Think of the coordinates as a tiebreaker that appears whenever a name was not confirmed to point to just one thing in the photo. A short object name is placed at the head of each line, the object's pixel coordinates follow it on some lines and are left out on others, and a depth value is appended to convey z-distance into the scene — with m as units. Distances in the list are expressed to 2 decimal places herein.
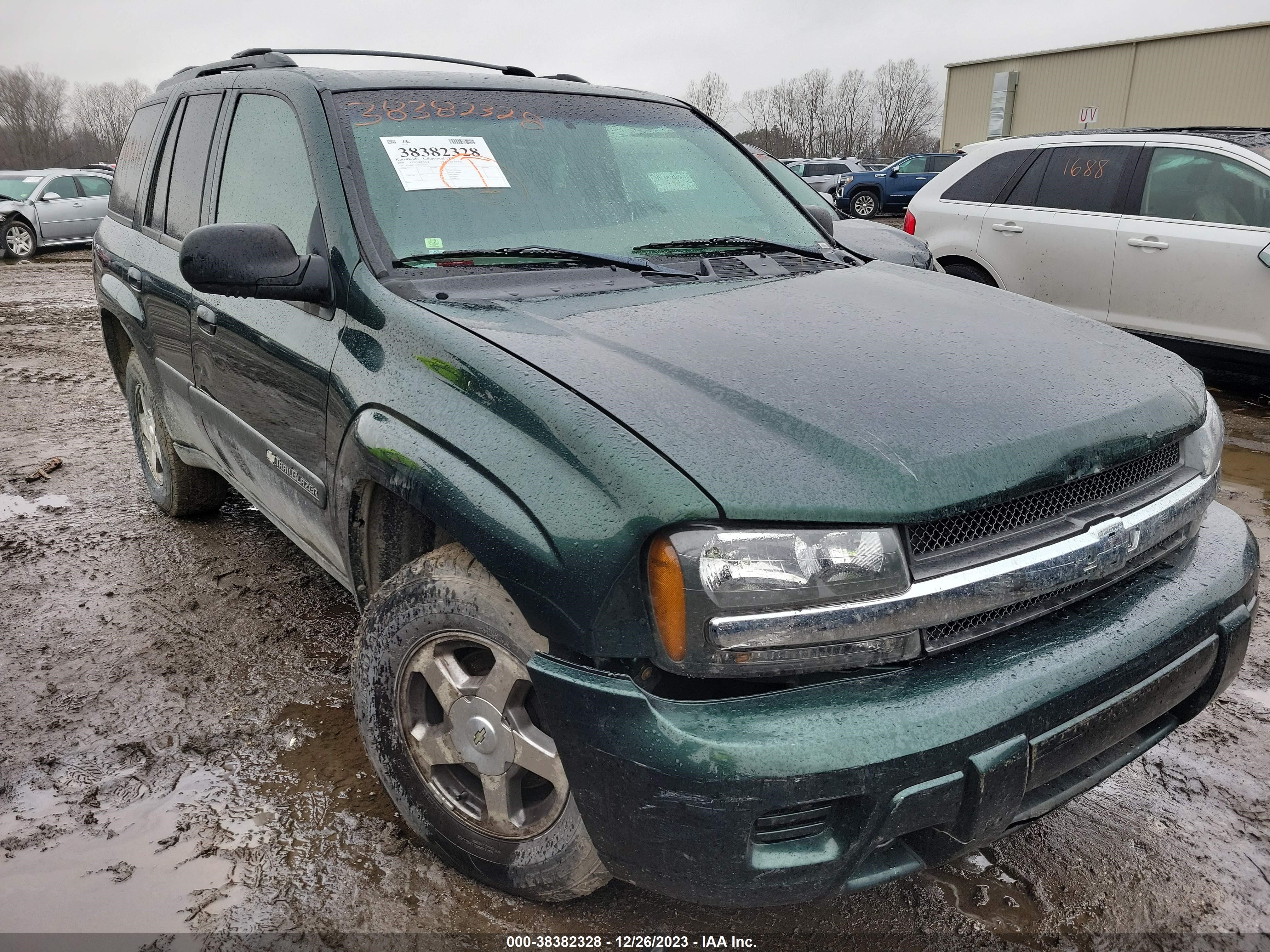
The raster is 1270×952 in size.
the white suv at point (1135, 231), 5.36
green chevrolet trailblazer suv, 1.47
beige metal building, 26.86
